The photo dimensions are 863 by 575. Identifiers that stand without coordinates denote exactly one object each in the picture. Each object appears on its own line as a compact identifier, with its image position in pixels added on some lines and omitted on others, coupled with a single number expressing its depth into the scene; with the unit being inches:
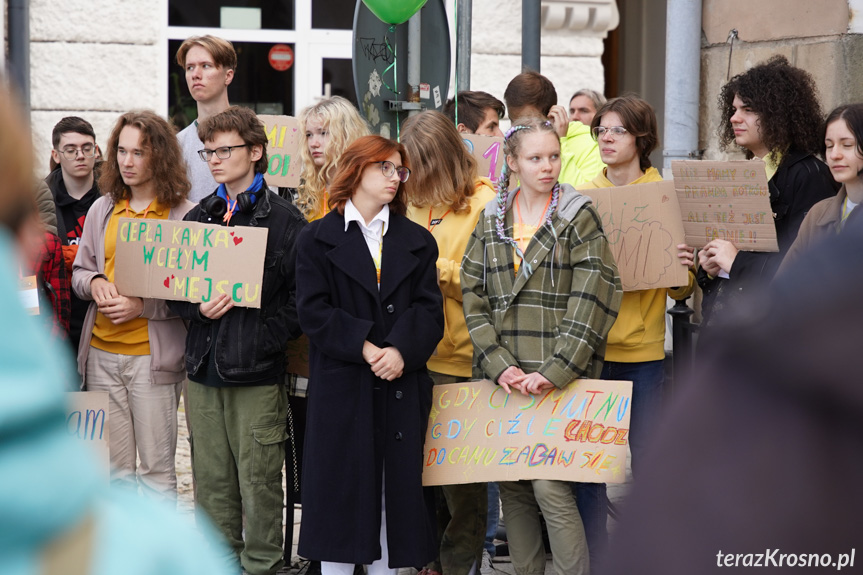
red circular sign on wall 813.9
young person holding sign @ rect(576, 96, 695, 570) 374.0
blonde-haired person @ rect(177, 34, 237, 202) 442.9
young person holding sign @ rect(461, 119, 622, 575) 331.9
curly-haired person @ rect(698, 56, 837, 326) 356.2
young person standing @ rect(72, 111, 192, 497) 385.4
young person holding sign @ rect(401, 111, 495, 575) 368.2
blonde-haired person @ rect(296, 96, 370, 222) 408.8
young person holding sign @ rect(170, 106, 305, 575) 368.2
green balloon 380.8
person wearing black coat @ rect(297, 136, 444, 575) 330.6
